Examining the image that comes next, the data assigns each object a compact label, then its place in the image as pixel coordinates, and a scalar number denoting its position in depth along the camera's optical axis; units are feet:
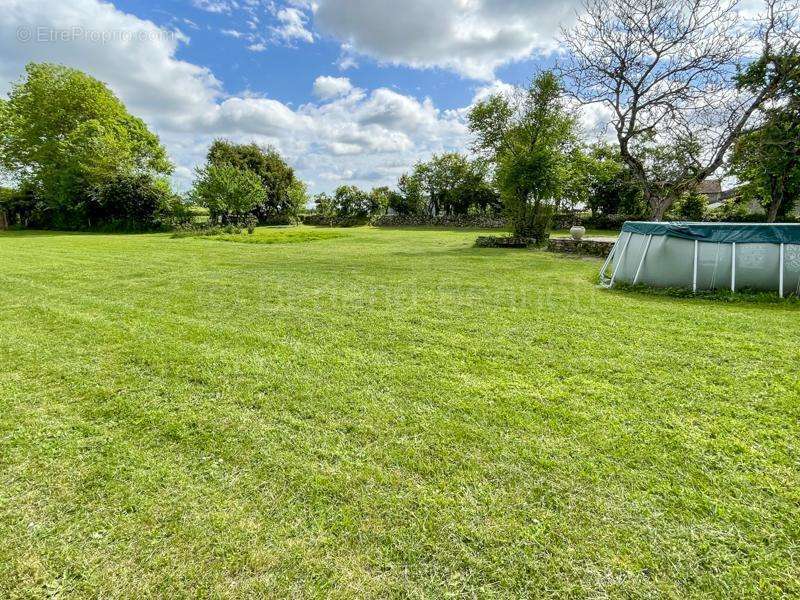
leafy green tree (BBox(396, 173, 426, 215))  117.50
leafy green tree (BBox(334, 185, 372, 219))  115.55
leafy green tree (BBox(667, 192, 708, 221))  79.51
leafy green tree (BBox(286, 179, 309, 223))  109.70
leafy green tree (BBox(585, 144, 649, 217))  82.23
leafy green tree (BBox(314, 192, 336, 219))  118.21
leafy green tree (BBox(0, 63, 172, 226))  79.82
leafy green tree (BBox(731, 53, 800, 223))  40.70
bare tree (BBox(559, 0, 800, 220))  38.09
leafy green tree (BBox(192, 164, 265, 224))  77.05
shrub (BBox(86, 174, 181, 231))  78.28
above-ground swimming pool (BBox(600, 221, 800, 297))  19.25
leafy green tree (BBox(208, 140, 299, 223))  109.29
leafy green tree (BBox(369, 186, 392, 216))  115.14
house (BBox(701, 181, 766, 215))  74.50
